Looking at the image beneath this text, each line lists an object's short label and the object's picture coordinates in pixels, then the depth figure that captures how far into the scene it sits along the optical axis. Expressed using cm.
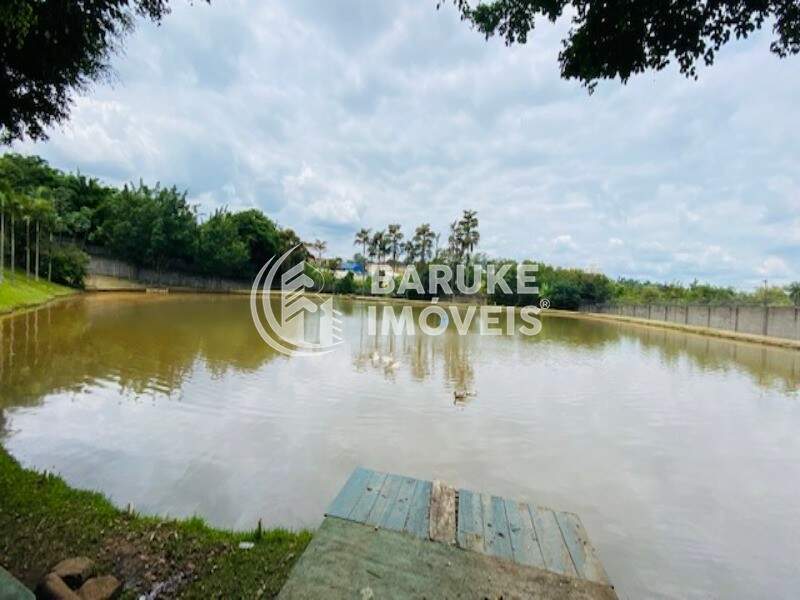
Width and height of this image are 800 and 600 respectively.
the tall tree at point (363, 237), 5828
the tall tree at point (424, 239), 5203
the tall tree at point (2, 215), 1962
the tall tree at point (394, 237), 5525
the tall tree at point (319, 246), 5738
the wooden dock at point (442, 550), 190
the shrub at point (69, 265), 2667
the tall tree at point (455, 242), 4678
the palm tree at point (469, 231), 4541
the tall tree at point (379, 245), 5678
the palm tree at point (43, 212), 2367
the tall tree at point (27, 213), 2253
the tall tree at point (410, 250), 5375
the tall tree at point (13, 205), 2119
